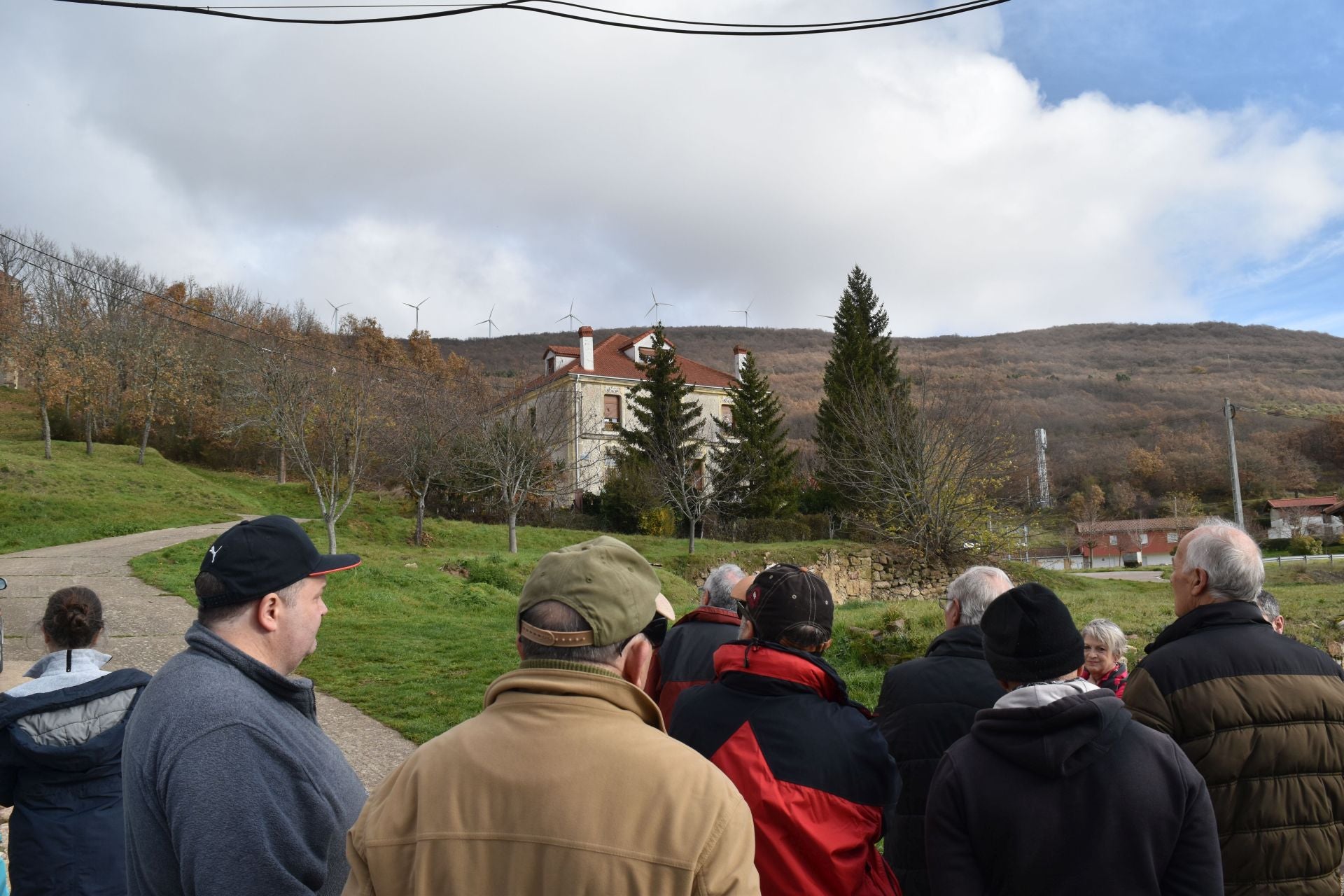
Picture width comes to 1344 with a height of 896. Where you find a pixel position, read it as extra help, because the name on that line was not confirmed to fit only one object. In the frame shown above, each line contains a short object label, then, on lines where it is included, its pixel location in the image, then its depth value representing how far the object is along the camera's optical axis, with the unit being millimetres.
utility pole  27375
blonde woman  5047
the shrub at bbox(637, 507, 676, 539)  37500
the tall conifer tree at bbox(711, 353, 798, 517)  40750
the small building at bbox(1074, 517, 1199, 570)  54562
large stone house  42625
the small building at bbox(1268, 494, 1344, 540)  49281
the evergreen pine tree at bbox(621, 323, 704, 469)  40344
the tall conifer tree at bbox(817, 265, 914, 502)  39406
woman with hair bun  3129
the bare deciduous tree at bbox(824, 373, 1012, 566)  24484
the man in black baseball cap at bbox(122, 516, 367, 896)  1963
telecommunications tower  41656
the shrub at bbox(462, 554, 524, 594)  19391
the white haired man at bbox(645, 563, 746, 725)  3883
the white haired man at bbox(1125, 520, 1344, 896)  2762
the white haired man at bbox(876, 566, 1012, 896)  3068
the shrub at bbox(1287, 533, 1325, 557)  43312
